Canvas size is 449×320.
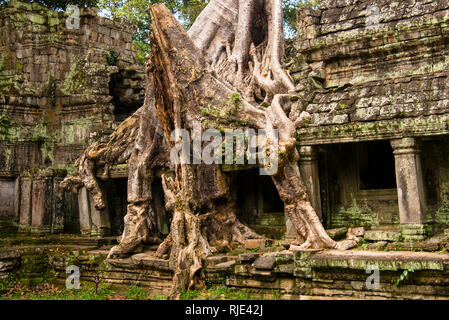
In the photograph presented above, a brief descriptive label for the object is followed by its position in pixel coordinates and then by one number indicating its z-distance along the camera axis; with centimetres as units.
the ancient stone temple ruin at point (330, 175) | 716
